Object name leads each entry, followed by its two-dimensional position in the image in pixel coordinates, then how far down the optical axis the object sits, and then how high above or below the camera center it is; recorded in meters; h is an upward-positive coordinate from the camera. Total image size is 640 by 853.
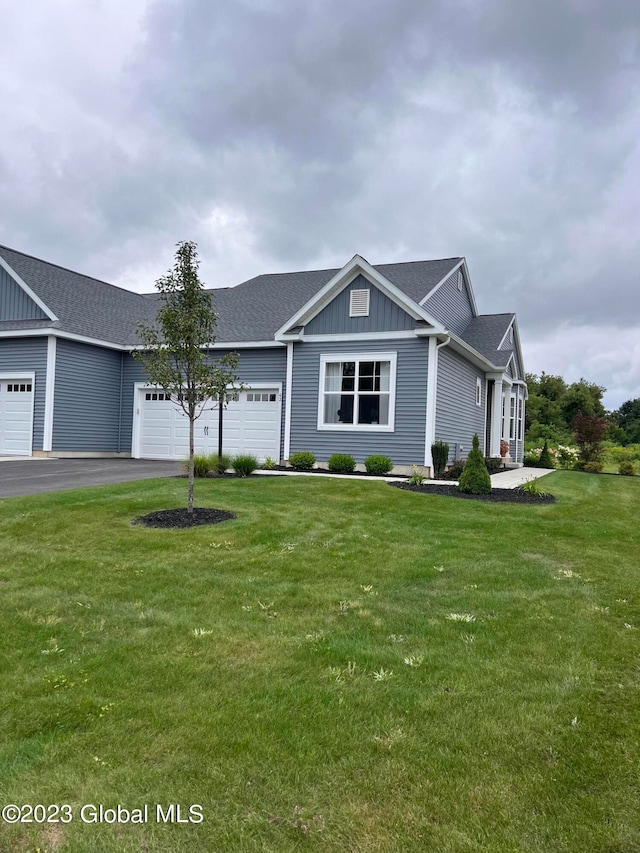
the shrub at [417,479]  12.55 -0.95
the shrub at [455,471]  15.28 -0.91
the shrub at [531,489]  12.02 -1.03
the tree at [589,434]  23.31 +0.35
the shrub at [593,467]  23.27 -0.99
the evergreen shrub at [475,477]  11.73 -0.81
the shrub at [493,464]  19.23 -0.87
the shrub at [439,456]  14.98 -0.51
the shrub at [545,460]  24.28 -0.82
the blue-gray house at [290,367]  15.32 +1.86
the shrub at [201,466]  13.33 -0.91
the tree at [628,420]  49.84 +2.31
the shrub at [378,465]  14.61 -0.78
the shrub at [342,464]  14.91 -0.81
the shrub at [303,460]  15.26 -0.79
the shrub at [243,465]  13.81 -0.88
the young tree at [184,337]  8.23 +1.28
